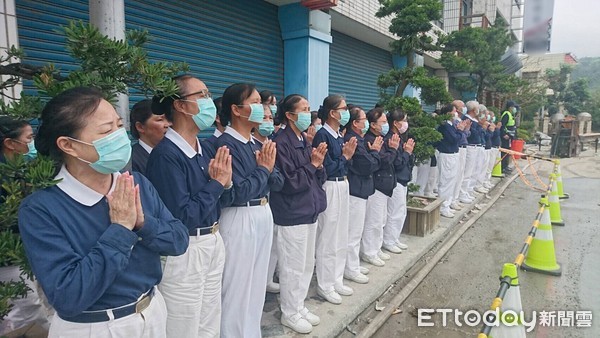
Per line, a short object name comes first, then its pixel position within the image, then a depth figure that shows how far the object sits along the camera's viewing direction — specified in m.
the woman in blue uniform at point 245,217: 2.71
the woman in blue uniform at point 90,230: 1.43
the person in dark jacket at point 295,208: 3.23
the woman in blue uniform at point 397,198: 5.19
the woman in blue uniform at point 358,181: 4.21
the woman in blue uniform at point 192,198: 2.23
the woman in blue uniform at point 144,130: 2.83
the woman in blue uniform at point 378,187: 4.63
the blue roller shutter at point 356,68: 8.50
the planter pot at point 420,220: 5.98
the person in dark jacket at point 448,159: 7.25
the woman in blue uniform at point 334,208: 3.80
